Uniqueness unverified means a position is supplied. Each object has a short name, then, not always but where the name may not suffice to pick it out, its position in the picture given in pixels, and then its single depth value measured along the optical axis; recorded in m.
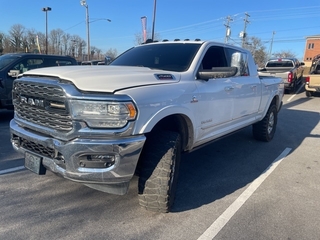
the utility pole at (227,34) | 32.92
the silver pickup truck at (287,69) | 14.56
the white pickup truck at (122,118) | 2.47
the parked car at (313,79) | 13.52
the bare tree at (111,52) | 71.47
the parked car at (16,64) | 7.12
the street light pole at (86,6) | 34.12
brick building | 67.44
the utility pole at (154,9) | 21.19
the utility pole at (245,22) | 50.73
